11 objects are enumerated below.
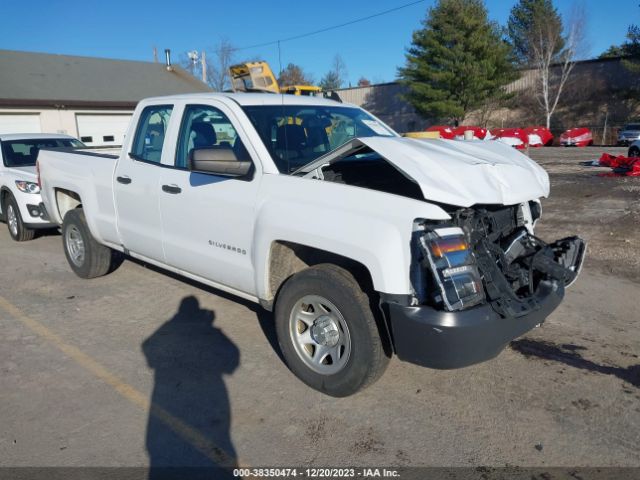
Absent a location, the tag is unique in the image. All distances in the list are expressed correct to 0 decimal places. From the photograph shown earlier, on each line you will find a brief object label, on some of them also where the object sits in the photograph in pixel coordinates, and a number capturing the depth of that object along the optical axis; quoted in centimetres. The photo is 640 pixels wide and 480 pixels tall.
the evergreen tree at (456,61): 4269
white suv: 832
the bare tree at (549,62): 4469
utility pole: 3486
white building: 2277
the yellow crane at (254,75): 1290
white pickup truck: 309
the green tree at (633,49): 4022
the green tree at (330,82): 6986
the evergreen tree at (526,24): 4731
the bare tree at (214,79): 3781
